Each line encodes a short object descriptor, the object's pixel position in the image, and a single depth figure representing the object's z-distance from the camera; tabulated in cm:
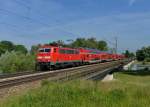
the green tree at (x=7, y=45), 14725
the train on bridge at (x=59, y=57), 3741
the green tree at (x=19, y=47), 15192
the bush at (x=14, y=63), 4291
